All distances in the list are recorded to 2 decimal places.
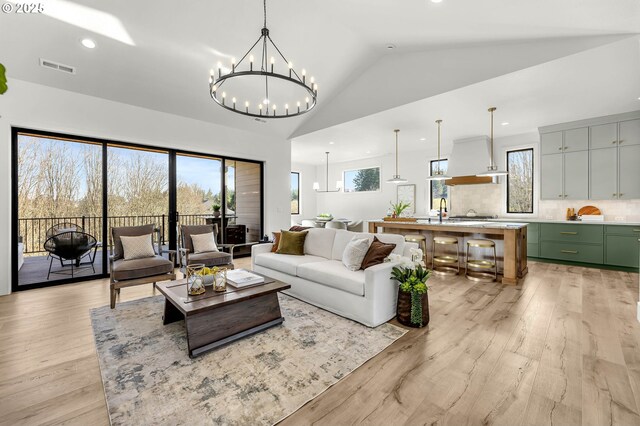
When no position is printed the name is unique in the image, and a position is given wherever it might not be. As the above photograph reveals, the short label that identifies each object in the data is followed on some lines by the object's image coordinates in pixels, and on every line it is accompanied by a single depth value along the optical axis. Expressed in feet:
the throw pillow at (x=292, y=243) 13.70
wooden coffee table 7.53
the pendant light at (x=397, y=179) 19.88
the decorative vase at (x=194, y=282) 8.27
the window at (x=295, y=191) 34.27
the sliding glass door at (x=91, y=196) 14.14
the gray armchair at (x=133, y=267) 11.00
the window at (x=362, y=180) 30.58
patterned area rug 5.54
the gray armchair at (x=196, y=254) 13.48
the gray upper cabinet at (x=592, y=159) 16.35
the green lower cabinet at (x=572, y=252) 16.97
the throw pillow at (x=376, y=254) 10.29
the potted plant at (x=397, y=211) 20.05
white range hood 21.04
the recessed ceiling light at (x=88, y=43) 11.68
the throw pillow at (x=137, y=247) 12.55
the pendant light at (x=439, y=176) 17.83
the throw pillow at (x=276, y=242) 14.52
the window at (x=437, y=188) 25.13
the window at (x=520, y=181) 21.20
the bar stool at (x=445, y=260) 16.31
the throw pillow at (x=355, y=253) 10.63
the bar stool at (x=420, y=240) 17.73
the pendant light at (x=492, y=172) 15.34
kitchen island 14.26
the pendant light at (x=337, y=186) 32.64
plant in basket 9.15
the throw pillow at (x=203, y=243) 14.56
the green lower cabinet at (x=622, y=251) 15.78
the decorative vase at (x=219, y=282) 8.59
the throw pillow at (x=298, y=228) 14.97
